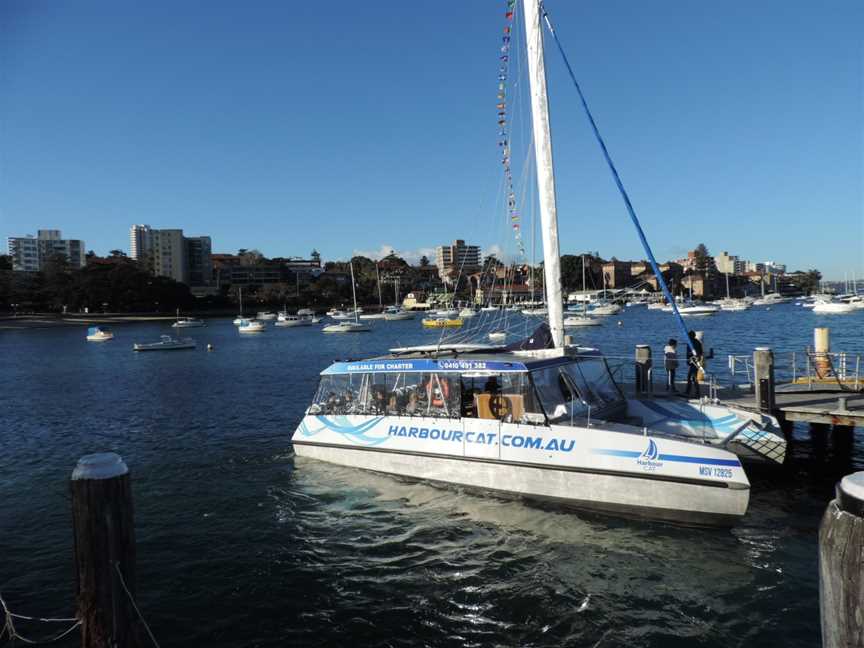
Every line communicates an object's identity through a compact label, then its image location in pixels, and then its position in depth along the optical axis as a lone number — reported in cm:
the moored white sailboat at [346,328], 10164
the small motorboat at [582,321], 9625
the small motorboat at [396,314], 14125
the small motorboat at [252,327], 10638
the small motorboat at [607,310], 12781
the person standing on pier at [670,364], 2009
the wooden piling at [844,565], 290
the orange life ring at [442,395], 1499
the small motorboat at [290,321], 12581
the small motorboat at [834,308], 10962
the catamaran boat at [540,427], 1193
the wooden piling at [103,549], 591
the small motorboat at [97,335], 9122
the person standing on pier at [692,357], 1805
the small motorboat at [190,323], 12334
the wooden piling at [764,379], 1644
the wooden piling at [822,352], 2105
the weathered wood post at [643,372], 1995
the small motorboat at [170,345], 7281
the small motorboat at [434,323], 10362
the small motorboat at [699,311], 12912
